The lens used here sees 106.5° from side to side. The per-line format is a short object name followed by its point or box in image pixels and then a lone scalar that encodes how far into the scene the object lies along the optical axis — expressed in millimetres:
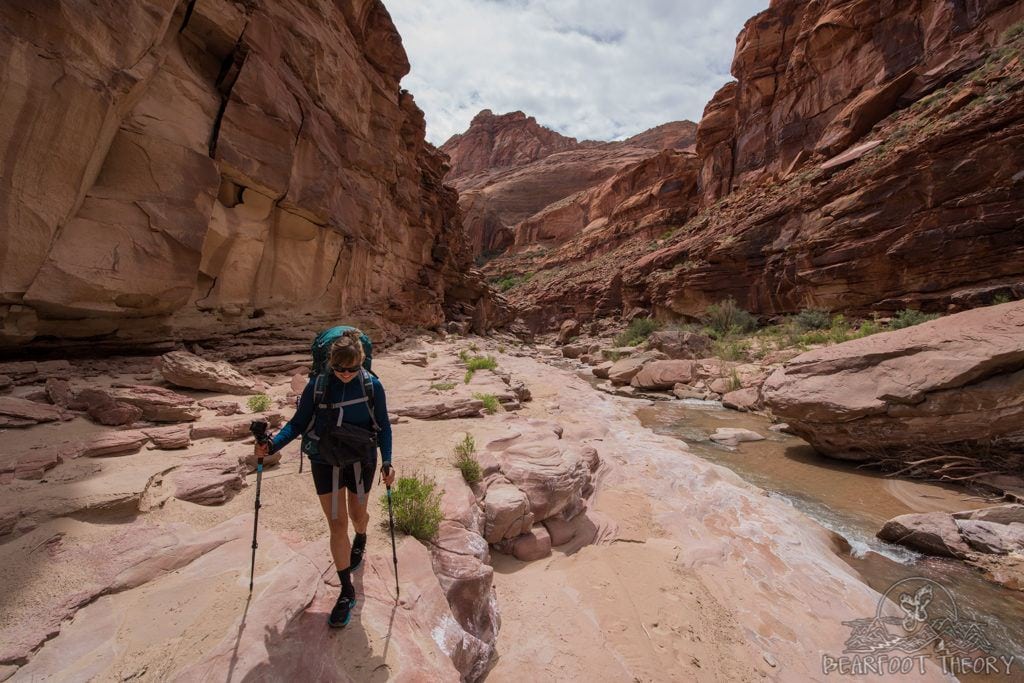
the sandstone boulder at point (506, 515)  3502
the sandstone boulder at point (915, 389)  5746
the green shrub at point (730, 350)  17125
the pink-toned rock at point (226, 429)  4205
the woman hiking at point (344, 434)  2236
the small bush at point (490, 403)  6938
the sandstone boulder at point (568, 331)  35812
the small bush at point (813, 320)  18875
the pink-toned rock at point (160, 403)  4387
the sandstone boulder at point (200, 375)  5684
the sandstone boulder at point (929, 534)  4293
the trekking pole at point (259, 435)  2209
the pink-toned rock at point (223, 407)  5012
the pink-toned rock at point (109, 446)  3348
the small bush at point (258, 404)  5277
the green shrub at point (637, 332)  26144
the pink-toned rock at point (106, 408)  4078
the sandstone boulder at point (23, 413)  3746
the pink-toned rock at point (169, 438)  3793
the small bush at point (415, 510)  2908
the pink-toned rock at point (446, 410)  6125
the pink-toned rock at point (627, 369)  15883
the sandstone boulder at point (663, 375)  14188
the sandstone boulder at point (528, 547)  3537
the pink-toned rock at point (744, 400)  10852
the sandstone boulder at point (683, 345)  19312
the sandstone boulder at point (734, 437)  8273
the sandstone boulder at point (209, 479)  3008
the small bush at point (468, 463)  3953
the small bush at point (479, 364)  10362
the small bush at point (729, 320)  22186
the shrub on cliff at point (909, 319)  14258
